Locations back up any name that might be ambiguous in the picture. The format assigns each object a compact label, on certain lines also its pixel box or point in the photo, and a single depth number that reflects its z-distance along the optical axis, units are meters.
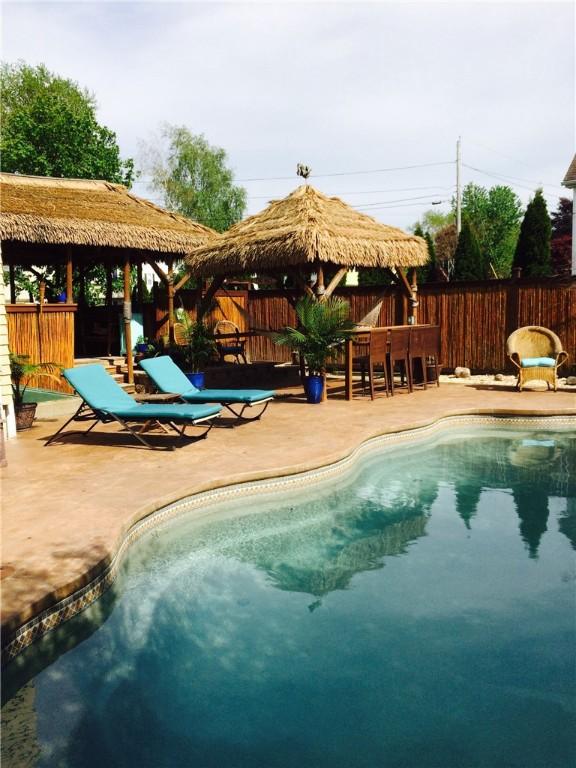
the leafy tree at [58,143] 31.19
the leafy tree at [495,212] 50.00
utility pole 35.78
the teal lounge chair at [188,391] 8.59
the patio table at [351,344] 10.82
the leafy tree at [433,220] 65.38
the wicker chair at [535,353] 11.87
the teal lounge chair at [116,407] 7.45
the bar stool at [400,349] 11.70
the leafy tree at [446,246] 42.94
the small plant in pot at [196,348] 12.27
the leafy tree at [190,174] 40.66
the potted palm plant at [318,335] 10.66
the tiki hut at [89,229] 12.21
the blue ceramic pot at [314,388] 10.91
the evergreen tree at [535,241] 21.42
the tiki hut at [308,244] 11.12
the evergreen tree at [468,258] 22.62
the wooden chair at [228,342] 14.83
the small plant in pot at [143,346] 13.81
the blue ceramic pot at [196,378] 11.75
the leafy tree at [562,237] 30.20
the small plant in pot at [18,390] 8.77
